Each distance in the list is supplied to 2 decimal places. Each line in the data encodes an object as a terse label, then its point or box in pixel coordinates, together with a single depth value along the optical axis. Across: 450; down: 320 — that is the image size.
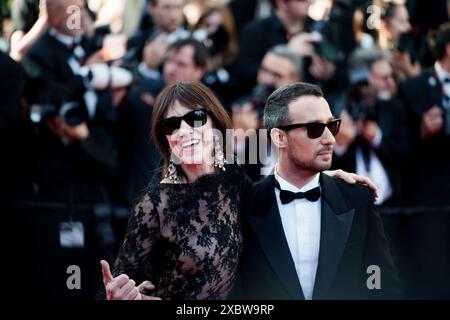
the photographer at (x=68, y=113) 14.02
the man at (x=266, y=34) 15.94
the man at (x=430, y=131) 15.62
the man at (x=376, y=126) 15.35
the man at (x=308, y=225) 8.85
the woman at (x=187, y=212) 8.56
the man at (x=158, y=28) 15.24
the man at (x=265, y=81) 14.39
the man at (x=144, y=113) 14.69
